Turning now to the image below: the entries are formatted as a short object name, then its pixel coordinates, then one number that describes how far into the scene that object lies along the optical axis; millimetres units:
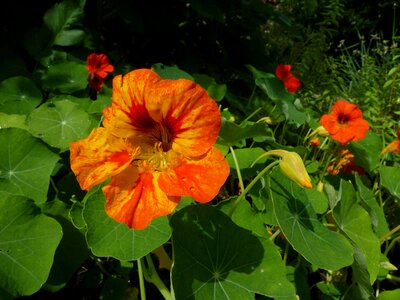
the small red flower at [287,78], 362
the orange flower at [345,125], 276
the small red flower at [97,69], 315
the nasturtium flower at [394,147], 282
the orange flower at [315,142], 307
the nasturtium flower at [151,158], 134
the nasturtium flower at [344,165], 307
